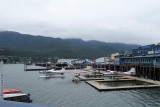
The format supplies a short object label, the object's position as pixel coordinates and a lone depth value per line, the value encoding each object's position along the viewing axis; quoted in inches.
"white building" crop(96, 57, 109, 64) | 6067.9
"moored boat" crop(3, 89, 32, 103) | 860.5
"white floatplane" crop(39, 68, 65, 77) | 2450.5
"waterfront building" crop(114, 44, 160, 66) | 1870.1
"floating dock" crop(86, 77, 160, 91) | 1233.8
